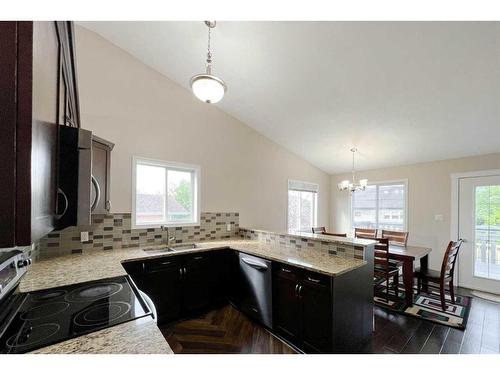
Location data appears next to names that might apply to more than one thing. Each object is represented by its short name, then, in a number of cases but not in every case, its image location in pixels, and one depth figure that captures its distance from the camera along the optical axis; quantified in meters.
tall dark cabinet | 0.38
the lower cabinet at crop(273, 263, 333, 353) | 1.87
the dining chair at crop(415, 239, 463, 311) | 2.92
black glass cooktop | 0.92
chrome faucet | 3.08
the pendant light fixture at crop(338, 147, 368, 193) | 3.79
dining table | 2.91
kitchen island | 1.78
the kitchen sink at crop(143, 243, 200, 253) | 2.84
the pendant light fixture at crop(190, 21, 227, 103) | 1.85
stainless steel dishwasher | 2.38
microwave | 0.72
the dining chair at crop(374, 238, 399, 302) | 2.92
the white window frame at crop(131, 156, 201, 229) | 2.94
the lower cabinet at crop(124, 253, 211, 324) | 2.36
